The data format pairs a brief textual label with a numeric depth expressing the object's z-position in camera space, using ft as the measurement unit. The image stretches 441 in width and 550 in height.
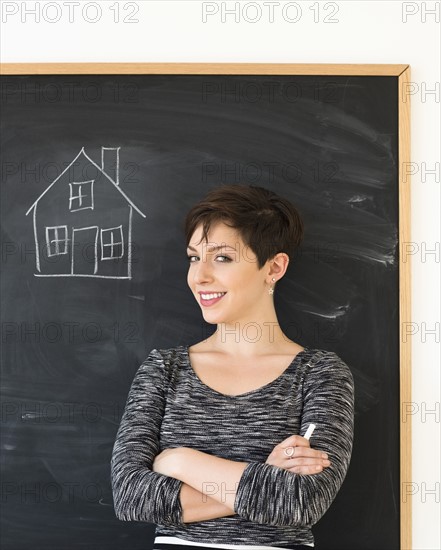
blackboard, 6.61
